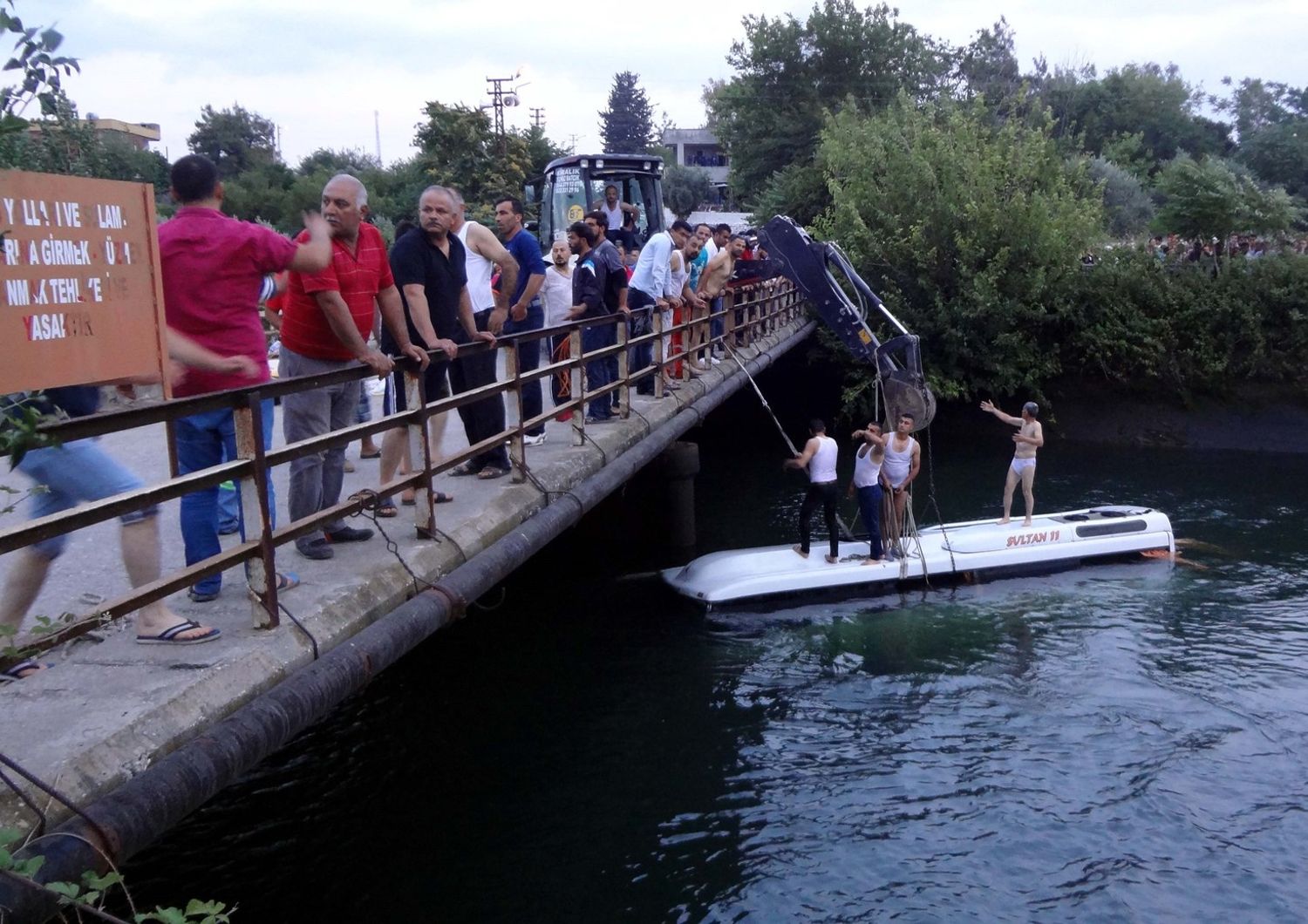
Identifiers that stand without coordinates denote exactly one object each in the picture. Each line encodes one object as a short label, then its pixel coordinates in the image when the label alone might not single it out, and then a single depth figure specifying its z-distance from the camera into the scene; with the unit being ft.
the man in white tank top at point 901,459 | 43.06
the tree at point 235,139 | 165.55
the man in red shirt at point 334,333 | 18.78
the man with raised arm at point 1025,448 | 50.78
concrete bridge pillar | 45.57
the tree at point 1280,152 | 192.65
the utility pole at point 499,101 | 126.11
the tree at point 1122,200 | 150.10
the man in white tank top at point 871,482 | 42.22
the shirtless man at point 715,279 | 49.08
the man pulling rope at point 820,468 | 42.55
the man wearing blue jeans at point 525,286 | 29.71
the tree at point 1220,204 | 86.22
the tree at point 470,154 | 122.42
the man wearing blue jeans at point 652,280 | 41.14
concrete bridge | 11.93
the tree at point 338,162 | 180.24
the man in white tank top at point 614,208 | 56.65
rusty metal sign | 11.27
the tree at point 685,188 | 226.99
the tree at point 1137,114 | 225.56
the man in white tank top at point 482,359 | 25.93
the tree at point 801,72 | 156.56
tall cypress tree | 315.17
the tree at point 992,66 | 213.87
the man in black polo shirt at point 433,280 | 22.65
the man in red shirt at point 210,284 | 15.58
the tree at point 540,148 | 154.51
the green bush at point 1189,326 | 81.20
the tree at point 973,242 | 77.25
